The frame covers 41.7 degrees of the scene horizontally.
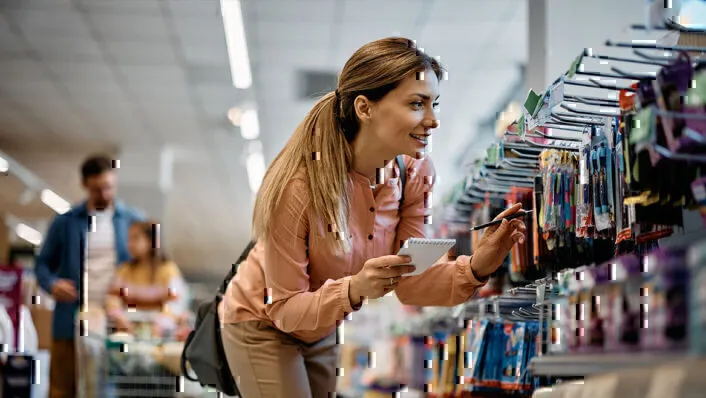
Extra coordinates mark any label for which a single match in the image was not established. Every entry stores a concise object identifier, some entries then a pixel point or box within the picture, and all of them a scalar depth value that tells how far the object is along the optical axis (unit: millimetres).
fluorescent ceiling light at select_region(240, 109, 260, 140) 10367
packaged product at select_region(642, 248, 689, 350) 1424
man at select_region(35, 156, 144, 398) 5570
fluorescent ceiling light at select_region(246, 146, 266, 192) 12242
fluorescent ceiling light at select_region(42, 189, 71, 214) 14477
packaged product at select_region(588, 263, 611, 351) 1749
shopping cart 5367
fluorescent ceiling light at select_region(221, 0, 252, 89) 7273
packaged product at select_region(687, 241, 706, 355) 1352
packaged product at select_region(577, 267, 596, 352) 1814
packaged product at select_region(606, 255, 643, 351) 1605
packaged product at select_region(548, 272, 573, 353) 1963
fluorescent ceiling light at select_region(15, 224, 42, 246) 17797
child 5785
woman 2656
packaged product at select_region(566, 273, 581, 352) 1891
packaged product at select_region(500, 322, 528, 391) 3078
